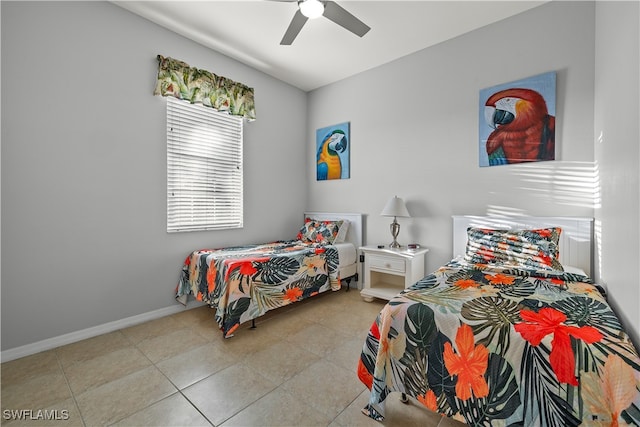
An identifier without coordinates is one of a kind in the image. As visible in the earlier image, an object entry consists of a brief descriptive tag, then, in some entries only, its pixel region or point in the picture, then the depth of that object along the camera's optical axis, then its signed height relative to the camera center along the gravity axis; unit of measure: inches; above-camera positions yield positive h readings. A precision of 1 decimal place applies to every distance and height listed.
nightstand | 118.0 -24.7
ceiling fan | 86.9 +63.2
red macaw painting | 98.8 +34.3
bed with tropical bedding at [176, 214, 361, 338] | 95.8 -24.5
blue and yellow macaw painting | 155.2 +33.6
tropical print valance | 110.9 +52.7
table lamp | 124.8 +0.4
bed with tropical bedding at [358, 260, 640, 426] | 40.3 -23.6
